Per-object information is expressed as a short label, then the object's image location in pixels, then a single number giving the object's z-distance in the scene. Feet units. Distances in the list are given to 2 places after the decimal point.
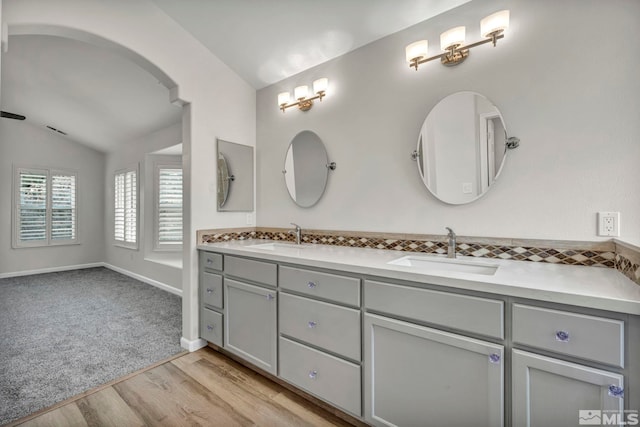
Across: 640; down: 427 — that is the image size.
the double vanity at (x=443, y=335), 3.30
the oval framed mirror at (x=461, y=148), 5.64
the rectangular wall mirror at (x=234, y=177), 8.87
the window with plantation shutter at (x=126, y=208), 16.70
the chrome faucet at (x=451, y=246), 5.89
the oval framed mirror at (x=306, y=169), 8.31
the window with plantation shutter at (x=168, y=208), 15.49
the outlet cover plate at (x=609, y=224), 4.65
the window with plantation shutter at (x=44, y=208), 17.31
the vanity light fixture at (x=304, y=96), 8.05
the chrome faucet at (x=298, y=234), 8.54
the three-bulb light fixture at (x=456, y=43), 5.29
